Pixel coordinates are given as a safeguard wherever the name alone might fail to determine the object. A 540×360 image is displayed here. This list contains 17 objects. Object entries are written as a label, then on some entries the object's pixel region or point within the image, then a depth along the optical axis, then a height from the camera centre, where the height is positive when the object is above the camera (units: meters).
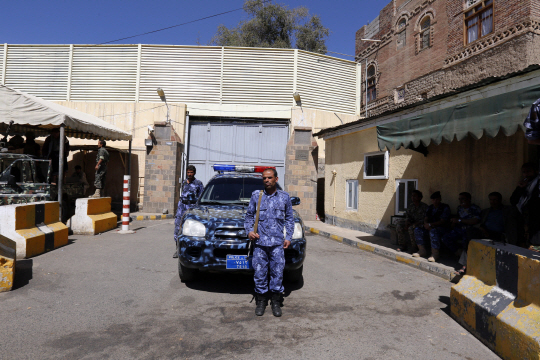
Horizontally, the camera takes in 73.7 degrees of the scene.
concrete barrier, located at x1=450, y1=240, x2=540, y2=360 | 2.80 -0.93
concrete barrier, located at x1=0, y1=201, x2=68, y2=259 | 6.14 -0.86
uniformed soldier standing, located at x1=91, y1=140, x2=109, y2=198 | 10.55 +0.49
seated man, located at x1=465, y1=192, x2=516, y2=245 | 5.62 -0.42
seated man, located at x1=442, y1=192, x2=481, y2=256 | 6.13 -0.46
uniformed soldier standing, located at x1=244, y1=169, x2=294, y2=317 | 3.98 -0.58
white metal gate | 17.00 +1.99
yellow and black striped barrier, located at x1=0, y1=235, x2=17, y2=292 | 4.38 -1.11
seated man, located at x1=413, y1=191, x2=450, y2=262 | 6.56 -0.59
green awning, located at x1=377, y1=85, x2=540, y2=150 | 4.71 +1.18
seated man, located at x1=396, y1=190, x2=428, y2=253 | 7.17 -0.54
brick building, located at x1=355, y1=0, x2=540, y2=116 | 12.05 +6.25
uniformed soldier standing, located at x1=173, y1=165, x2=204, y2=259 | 7.32 -0.03
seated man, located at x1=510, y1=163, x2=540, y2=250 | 3.28 -0.09
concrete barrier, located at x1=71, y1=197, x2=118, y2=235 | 8.89 -0.89
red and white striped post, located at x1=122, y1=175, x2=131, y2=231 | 9.41 -0.52
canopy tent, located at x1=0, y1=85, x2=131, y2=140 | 8.12 +1.58
